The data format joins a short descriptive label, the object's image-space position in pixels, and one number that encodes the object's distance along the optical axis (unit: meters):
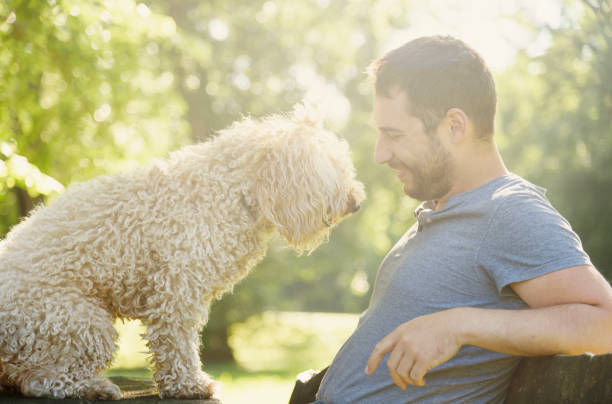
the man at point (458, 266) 1.67
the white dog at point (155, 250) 2.37
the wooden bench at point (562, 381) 1.50
